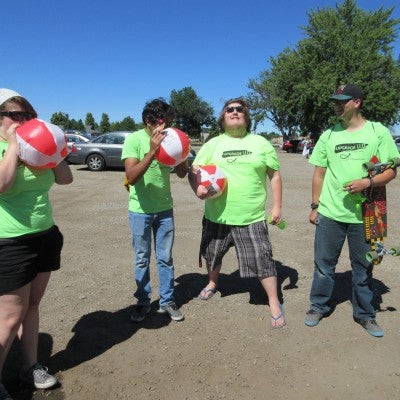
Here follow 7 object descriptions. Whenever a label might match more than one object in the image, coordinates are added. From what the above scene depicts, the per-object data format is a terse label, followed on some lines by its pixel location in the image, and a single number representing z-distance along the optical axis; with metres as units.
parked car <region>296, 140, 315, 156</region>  39.16
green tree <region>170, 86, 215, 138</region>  61.03
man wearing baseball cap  3.12
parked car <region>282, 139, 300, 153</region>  39.09
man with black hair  3.10
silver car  14.92
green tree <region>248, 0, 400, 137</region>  33.19
